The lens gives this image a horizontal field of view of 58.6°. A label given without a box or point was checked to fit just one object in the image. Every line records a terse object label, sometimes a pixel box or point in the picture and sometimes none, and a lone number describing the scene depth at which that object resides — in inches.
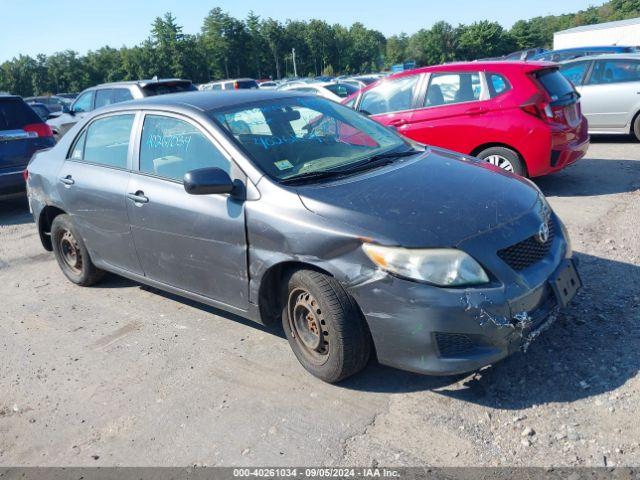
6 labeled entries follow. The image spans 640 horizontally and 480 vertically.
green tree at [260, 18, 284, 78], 3314.5
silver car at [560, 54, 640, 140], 385.7
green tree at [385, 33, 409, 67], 4069.9
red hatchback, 263.7
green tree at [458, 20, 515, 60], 3260.3
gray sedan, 115.6
